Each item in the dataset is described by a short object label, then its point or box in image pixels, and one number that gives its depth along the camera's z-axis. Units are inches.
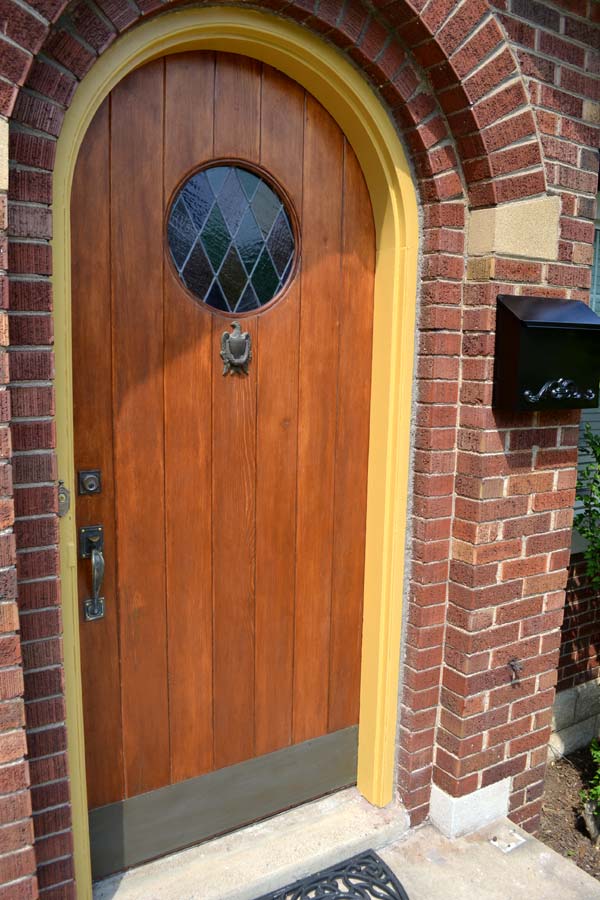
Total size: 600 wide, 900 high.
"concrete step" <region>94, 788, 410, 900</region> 85.2
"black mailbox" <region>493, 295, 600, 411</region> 88.1
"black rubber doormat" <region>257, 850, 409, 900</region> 88.1
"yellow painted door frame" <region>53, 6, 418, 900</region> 70.0
